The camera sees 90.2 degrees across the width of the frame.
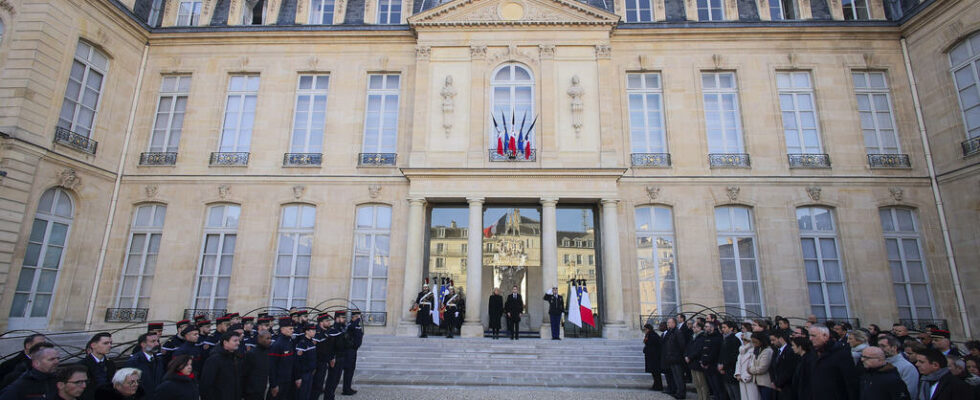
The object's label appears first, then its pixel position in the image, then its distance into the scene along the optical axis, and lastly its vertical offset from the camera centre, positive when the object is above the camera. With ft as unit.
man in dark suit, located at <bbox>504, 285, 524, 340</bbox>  36.11 -0.88
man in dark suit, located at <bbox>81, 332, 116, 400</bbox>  13.12 -1.82
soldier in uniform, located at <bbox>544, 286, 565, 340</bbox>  35.78 -0.79
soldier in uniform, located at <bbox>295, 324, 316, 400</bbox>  20.18 -2.68
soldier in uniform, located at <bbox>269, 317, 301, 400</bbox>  18.39 -2.48
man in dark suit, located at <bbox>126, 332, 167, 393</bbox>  14.66 -2.03
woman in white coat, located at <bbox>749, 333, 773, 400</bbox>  18.24 -2.21
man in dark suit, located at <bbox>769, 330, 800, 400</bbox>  17.08 -2.38
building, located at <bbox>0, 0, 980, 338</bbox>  38.55 +11.69
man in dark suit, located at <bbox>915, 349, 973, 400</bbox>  11.90 -1.98
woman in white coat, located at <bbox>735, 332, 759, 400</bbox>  18.94 -2.67
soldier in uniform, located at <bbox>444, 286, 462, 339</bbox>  36.78 -1.18
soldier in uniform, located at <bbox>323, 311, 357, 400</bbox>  21.86 -2.45
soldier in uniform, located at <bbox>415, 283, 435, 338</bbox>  36.29 -1.05
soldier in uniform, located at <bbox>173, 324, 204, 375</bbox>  16.05 -1.77
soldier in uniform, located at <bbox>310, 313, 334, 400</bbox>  21.79 -2.67
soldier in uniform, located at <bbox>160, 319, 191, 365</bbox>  18.07 -1.96
